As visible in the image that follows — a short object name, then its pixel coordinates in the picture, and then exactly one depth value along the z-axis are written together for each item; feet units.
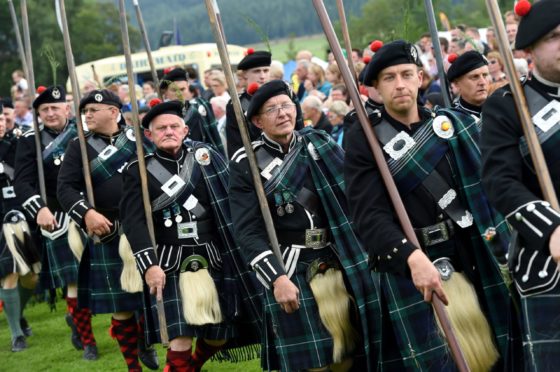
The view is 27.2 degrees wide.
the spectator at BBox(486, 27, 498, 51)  34.38
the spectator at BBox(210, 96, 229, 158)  37.97
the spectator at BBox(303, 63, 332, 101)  39.80
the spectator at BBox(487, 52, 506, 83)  29.68
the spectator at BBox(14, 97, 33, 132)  51.56
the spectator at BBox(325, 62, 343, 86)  37.73
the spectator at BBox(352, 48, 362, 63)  39.43
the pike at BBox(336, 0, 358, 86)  21.67
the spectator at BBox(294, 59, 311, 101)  40.11
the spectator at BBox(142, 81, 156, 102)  50.86
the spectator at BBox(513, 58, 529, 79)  26.99
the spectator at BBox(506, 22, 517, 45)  34.42
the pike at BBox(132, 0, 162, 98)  30.22
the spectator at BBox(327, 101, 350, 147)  32.50
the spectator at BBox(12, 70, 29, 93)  54.62
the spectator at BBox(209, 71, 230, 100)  40.86
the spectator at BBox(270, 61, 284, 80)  36.67
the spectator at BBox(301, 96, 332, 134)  32.78
